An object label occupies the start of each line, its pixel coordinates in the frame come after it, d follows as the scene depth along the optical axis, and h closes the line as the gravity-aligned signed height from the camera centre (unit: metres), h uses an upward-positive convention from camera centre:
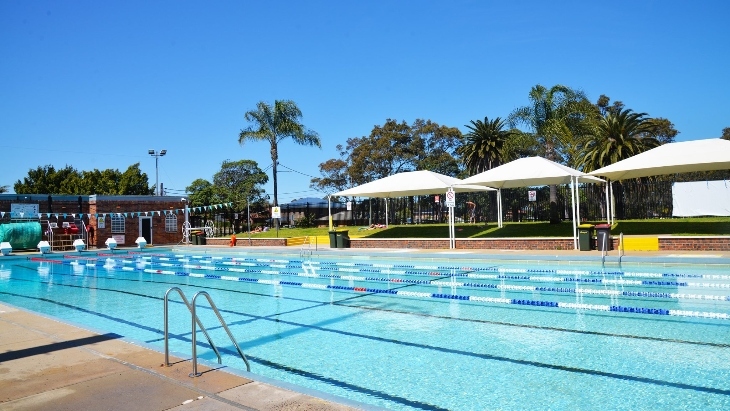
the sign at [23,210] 28.39 +1.40
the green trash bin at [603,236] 16.11 -0.54
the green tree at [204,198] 43.89 +2.83
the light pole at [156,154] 50.59 +7.61
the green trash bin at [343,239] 22.55 -0.56
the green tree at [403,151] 43.66 +6.37
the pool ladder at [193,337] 4.66 -1.01
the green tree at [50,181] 50.06 +5.38
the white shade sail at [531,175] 18.59 +1.74
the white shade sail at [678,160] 16.41 +1.89
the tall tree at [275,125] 33.97 +6.86
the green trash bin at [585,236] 16.78 -0.55
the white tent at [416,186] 21.52 +1.67
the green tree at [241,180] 46.69 +4.89
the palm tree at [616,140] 27.23 +4.20
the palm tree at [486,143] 31.61 +4.90
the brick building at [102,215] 28.98 +1.07
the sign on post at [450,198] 19.48 +0.96
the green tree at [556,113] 28.83 +6.08
